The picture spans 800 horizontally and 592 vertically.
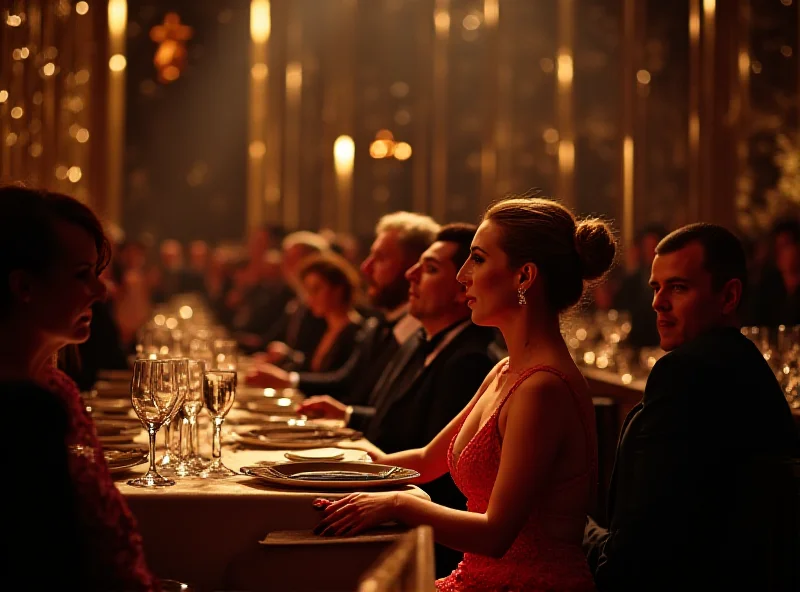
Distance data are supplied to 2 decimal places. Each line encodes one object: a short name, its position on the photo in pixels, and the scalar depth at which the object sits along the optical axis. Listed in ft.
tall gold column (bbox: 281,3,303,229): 49.06
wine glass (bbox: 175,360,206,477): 7.94
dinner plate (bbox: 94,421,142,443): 9.29
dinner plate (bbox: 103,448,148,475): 7.71
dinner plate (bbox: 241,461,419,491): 7.06
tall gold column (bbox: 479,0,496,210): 47.03
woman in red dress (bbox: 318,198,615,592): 6.70
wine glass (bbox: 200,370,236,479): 8.04
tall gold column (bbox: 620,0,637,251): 42.04
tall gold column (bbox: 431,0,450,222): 47.75
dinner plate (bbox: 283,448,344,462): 8.13
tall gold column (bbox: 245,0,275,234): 49.16
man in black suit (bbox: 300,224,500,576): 10.16
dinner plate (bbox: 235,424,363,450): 9.37
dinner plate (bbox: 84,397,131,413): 11.92
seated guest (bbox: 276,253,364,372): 18.60
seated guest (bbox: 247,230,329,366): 21.31
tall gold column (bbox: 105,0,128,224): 47.11
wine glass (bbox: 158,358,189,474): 7.56
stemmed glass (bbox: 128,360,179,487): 7.39
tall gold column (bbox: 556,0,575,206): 45.55
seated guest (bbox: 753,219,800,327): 21.48
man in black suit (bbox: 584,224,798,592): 6.64
